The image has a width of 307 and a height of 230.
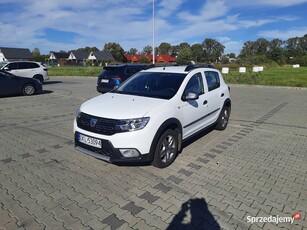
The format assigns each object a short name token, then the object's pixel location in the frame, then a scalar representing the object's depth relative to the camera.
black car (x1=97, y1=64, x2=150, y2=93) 10.51
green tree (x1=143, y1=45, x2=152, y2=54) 123.50
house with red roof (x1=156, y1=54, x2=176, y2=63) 87.94
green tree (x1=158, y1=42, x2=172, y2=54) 125.00
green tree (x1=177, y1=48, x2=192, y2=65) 79.15
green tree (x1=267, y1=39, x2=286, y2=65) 84.85
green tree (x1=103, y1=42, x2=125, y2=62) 91.00
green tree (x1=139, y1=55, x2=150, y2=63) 75.81
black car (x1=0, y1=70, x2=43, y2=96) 11.73
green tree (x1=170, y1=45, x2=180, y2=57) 121.96
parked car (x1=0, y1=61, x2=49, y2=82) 16.31
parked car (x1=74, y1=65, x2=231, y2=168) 3.77
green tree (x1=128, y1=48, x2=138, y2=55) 126.66
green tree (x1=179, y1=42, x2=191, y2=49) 122.78
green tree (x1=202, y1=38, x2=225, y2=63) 115.51
